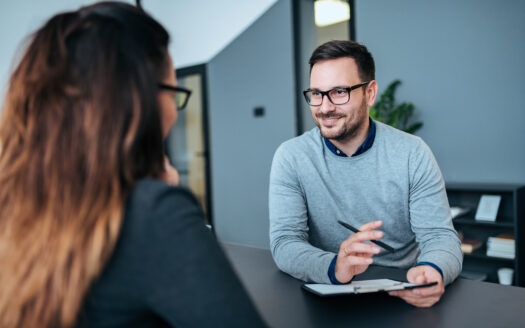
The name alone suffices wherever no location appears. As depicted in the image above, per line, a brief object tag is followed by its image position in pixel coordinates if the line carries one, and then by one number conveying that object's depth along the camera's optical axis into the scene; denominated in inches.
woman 20.5
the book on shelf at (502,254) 104.4
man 55.9
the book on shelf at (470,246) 110.7
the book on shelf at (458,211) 110.9
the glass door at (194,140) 198.5
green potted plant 124.6
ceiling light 149.0
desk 34.5
